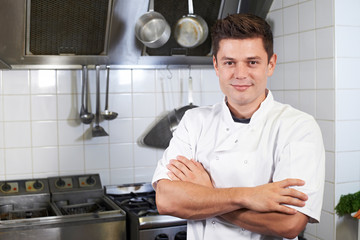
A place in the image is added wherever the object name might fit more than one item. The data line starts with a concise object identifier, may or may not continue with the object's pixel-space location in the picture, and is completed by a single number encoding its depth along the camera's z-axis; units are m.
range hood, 2.17
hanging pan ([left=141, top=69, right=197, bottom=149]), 2.59
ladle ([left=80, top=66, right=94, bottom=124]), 2.41
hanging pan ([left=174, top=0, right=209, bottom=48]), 2.34
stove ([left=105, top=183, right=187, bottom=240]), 2.06
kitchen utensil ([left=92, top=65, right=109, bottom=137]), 2.43
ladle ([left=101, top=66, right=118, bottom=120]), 2.42
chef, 1.15
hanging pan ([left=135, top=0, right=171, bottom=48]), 2.27
